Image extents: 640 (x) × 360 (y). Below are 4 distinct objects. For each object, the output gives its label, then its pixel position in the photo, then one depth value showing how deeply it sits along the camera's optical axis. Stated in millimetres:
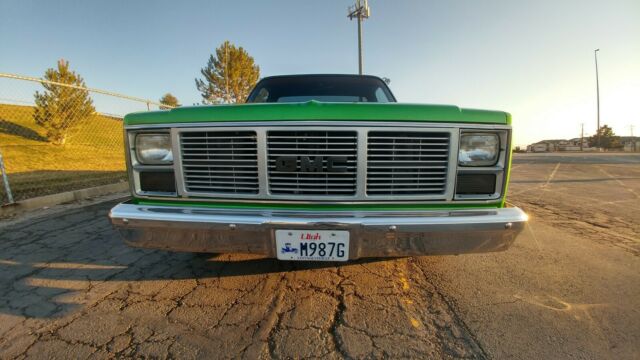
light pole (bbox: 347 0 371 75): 15102
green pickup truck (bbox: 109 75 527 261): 1680
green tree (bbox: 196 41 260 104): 24656
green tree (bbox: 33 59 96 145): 7316
